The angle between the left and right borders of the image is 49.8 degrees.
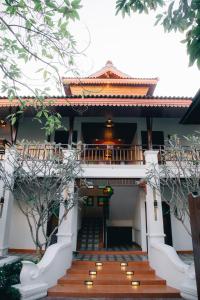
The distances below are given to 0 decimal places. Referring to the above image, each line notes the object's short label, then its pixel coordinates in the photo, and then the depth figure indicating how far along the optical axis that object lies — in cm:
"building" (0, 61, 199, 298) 862
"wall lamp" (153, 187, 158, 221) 788
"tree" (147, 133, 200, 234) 725
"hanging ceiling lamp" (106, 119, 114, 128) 1116
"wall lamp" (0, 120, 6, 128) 1116
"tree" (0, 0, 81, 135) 270
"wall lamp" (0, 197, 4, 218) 805
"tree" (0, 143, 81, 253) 680
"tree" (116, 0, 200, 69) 182
